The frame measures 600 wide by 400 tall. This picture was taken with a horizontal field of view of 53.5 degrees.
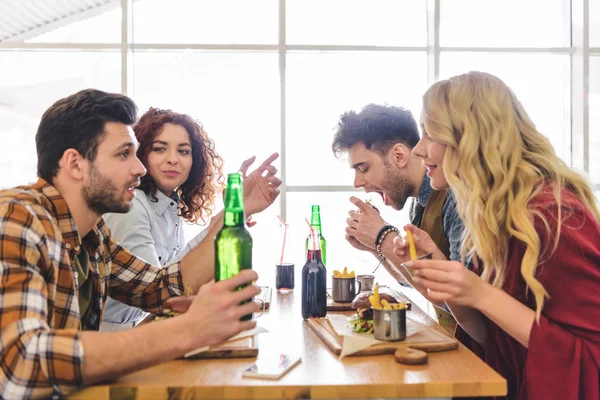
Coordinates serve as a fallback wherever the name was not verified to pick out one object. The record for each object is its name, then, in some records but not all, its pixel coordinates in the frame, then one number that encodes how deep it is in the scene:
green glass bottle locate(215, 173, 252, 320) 1.22
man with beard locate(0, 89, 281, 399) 1.04
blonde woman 1.31
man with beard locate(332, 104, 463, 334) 2.22
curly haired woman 2.18
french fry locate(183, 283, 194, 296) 1.70
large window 3.87
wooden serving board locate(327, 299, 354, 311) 1.82
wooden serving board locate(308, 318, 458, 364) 1.21
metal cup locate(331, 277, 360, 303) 1.90
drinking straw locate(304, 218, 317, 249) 1.68
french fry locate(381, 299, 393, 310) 1.35
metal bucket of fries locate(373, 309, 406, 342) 1.34
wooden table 1.08
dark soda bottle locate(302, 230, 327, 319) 1.63
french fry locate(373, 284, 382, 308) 1.39
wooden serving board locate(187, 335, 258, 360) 1.27
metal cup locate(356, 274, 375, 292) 2.10
